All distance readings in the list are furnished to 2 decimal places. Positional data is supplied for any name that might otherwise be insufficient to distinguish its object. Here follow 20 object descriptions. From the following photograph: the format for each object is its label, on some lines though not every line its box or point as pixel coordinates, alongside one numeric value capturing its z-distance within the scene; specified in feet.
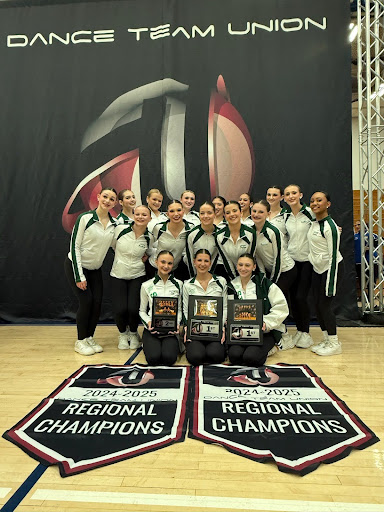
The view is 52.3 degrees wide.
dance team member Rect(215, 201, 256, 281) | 11.26
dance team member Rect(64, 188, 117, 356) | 11.66
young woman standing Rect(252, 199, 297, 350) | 11.48
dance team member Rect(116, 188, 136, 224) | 13.07
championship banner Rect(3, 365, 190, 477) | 6.16
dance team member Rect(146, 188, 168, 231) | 13.29
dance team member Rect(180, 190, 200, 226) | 13.60
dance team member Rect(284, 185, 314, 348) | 12.35
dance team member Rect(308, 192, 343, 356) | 11.23
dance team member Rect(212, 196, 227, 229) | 13.50
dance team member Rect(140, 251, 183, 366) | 10.50
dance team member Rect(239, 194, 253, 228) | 13.56
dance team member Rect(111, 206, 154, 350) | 12.08
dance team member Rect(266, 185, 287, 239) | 12.73
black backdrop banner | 16.10
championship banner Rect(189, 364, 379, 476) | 6.13
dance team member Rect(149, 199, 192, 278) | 11.82
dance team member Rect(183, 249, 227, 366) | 10.36
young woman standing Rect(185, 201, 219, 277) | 11.58
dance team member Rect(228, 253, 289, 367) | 10.37
